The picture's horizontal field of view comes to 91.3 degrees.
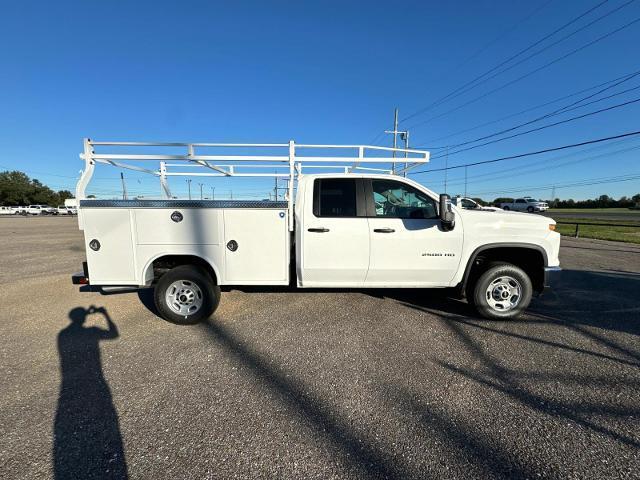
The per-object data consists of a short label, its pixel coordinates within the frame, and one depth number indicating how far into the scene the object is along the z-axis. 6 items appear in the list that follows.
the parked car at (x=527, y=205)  43.82
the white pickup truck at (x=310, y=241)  4.02
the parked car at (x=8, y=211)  58.45
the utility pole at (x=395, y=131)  28.62
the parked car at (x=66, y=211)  63.70
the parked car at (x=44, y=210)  61.55
